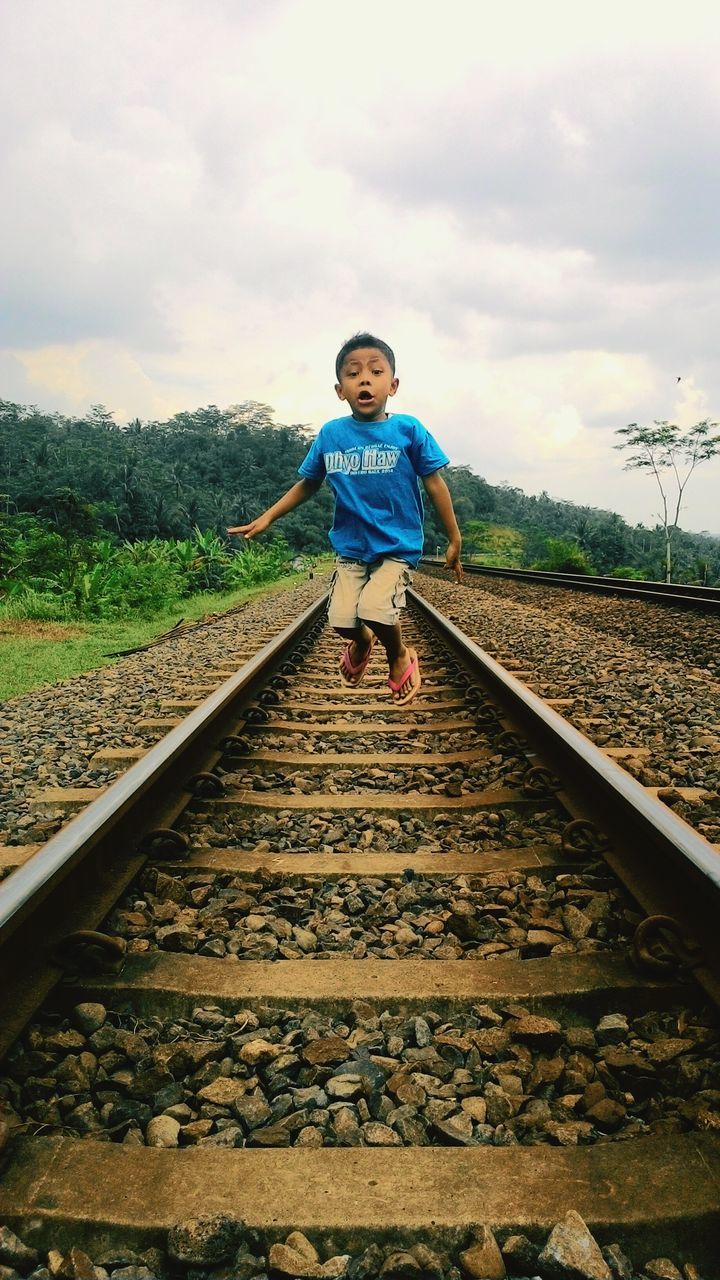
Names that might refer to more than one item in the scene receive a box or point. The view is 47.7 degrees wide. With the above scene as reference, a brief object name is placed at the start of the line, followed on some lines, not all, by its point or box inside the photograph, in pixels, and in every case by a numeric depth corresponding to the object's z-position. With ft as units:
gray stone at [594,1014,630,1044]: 5.12
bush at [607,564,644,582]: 113.27
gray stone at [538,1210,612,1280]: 3.42
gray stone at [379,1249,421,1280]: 3.44
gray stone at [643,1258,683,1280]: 3.47
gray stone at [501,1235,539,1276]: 3.53
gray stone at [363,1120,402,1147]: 4.24
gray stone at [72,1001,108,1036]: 5.26
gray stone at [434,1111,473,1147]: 4.25
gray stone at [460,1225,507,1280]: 3.45
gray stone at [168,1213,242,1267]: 3.51
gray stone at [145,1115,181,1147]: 4.29
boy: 9.70
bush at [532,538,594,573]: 109.19
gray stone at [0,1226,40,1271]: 3.55
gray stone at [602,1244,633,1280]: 3.45
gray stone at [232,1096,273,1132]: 4.45
